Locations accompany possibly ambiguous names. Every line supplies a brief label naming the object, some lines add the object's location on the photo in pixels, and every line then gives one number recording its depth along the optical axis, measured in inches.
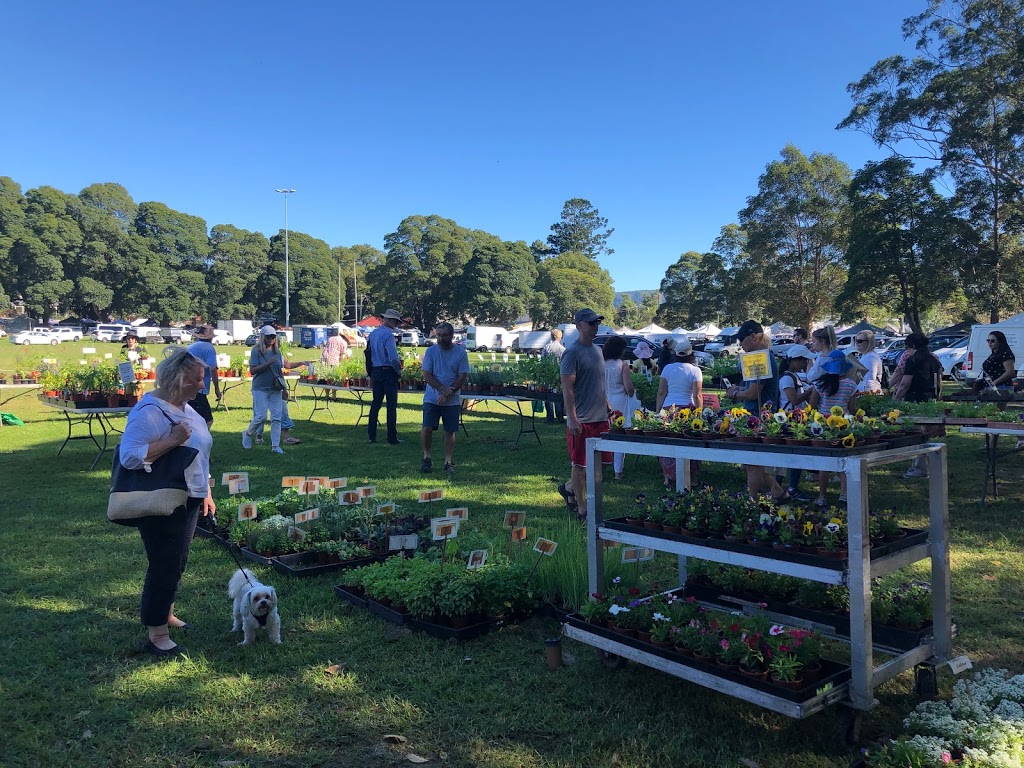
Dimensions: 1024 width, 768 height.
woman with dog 131.3
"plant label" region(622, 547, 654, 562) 146.2
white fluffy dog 136.9
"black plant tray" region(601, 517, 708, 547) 120.9
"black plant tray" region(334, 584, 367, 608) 161.3
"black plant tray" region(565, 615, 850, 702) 97.7
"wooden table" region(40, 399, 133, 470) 343.0
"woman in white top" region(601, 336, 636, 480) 308.7
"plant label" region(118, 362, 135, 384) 315.9
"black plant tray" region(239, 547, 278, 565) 190.1
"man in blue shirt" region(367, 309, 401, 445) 378.6
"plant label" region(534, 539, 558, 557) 144.0
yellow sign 157.1
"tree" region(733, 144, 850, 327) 1411.2
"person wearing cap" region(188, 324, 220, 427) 318.7
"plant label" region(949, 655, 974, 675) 115.6
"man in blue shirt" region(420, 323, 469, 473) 317.7
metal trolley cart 100.3
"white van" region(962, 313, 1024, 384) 735.7
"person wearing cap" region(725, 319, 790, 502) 208.4
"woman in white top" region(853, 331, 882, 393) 346.7
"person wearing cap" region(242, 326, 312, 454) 353.1
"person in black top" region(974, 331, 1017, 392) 311.6
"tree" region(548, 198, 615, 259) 2938.0
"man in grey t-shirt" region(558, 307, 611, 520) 219.8
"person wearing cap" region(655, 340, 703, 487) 272.7
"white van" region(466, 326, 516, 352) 2102.6
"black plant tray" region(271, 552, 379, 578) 183.0
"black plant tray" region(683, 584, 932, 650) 121.0
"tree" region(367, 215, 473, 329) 2461.9
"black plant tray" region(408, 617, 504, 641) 143.8
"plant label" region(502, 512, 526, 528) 162.9
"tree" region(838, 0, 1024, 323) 919.7
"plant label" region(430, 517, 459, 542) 157.9
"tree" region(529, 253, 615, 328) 2406.5
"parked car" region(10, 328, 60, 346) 1626.5
